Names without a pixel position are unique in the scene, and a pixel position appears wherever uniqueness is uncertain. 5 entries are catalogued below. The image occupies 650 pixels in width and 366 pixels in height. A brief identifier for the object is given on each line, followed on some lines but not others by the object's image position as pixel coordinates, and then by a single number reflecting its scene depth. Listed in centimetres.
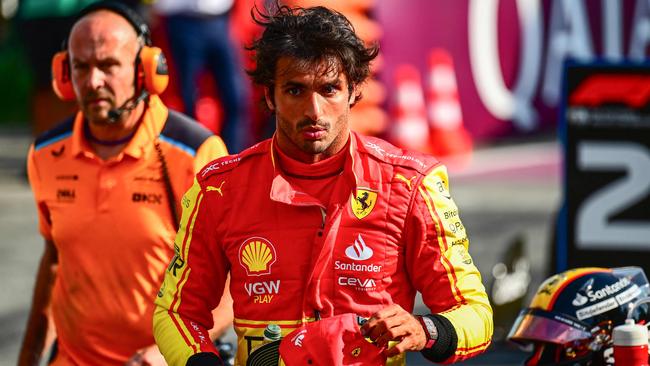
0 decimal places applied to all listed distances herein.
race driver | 898
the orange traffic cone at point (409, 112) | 3494
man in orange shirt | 1170
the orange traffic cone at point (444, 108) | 3584
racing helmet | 1058
